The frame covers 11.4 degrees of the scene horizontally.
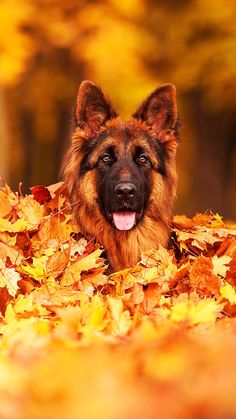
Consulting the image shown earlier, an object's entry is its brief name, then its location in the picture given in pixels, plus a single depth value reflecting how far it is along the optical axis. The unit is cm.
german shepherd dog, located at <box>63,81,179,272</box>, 927
